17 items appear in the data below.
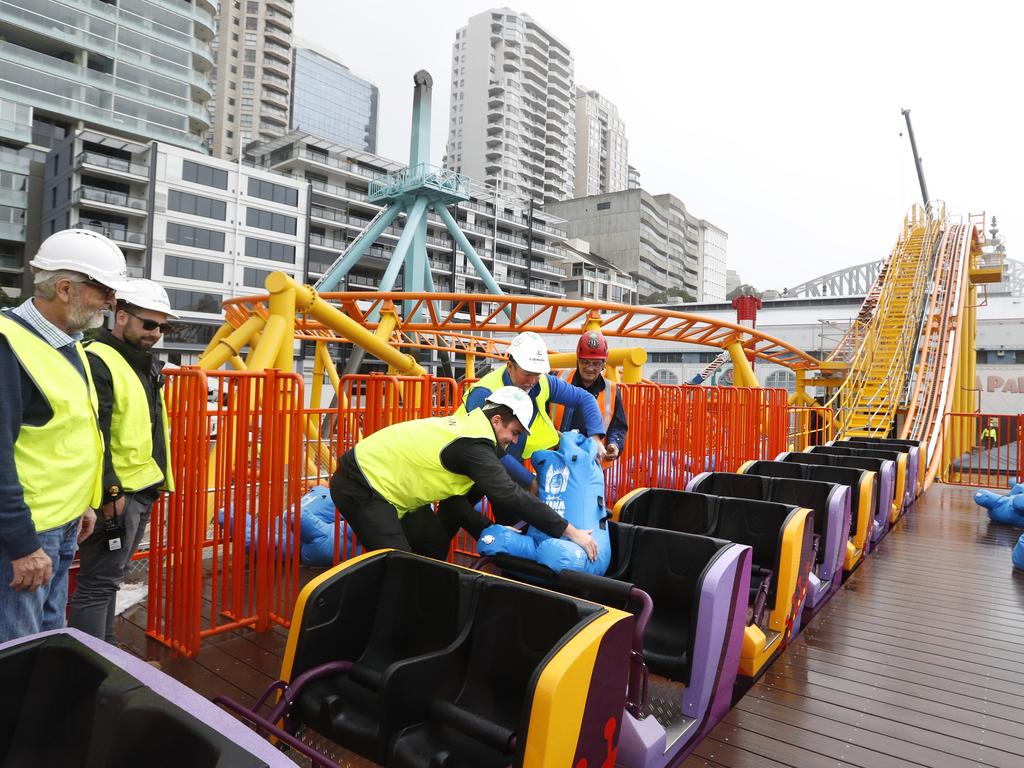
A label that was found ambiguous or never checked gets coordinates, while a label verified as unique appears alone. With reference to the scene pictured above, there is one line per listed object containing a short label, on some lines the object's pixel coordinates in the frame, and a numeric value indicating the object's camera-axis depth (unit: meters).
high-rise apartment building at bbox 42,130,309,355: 39.06
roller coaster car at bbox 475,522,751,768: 2.76
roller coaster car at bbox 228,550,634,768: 2.07
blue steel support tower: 30.91
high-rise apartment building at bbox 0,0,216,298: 40.97
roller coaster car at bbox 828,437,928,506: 9.03
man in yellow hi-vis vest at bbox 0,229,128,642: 2.13
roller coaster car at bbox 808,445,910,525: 8.02
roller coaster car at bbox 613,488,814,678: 4.01
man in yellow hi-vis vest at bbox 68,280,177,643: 3.04
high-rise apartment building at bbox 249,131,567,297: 52.09
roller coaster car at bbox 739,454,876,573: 6.05
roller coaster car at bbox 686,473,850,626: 5.01
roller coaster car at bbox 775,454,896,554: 6.89
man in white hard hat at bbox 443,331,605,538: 3.73
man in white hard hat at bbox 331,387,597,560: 3.01
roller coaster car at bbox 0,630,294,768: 1.36
